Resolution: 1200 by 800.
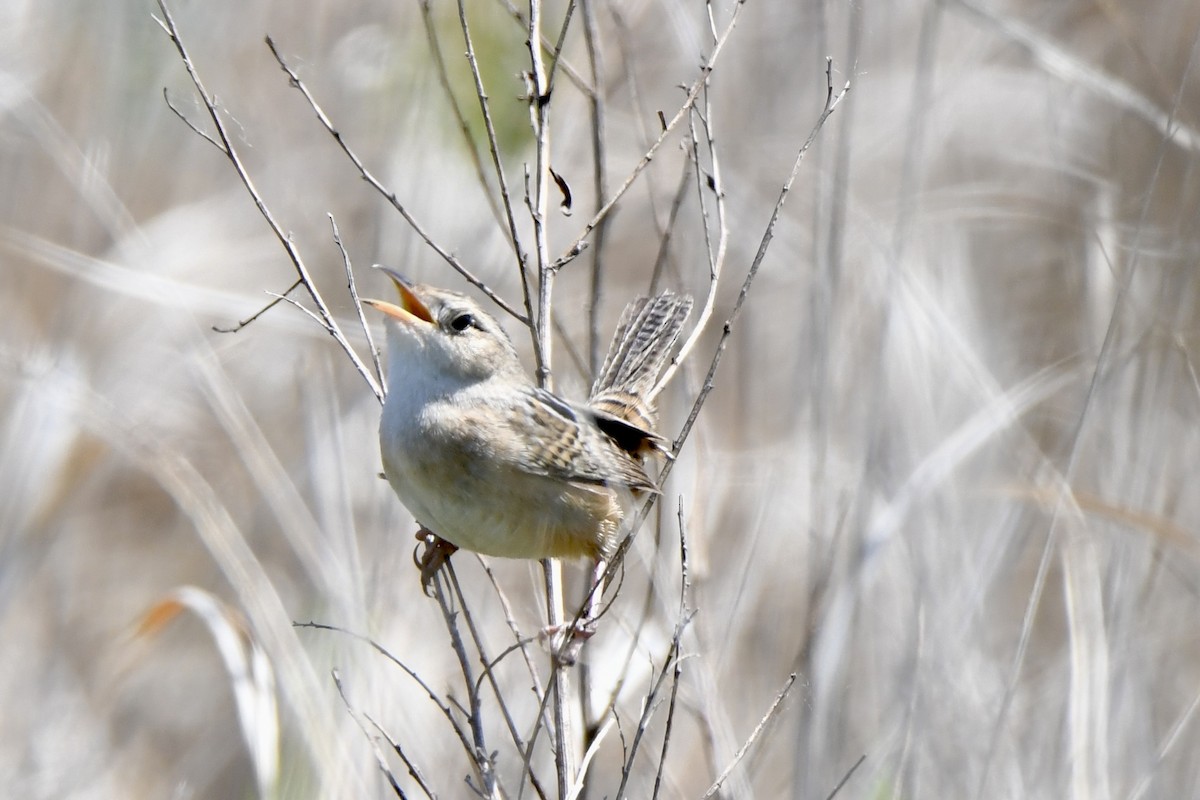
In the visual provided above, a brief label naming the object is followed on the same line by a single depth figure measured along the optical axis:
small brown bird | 5.59
